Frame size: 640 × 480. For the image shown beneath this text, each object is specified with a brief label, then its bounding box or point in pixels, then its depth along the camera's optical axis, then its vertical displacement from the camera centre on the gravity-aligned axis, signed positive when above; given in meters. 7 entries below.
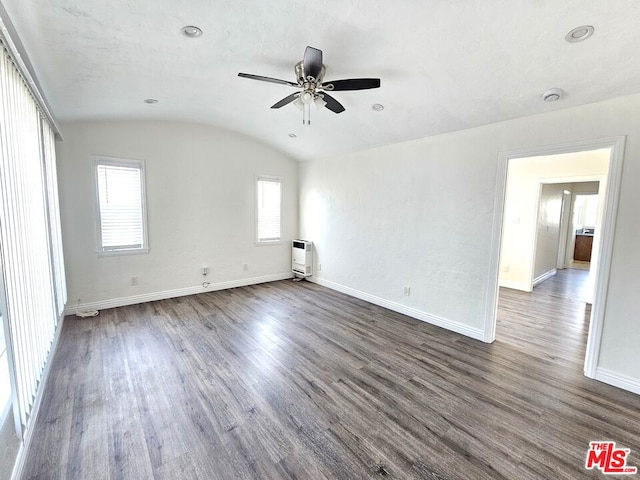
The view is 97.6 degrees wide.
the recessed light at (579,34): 1.88 +1.26
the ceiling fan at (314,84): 2.13 +1.07
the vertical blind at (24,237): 1.68 -0.21
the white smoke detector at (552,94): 2.50 +1.12
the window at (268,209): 5.73 +0.08
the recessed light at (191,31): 2.22 +1.44
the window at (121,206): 4.17 +0.05
